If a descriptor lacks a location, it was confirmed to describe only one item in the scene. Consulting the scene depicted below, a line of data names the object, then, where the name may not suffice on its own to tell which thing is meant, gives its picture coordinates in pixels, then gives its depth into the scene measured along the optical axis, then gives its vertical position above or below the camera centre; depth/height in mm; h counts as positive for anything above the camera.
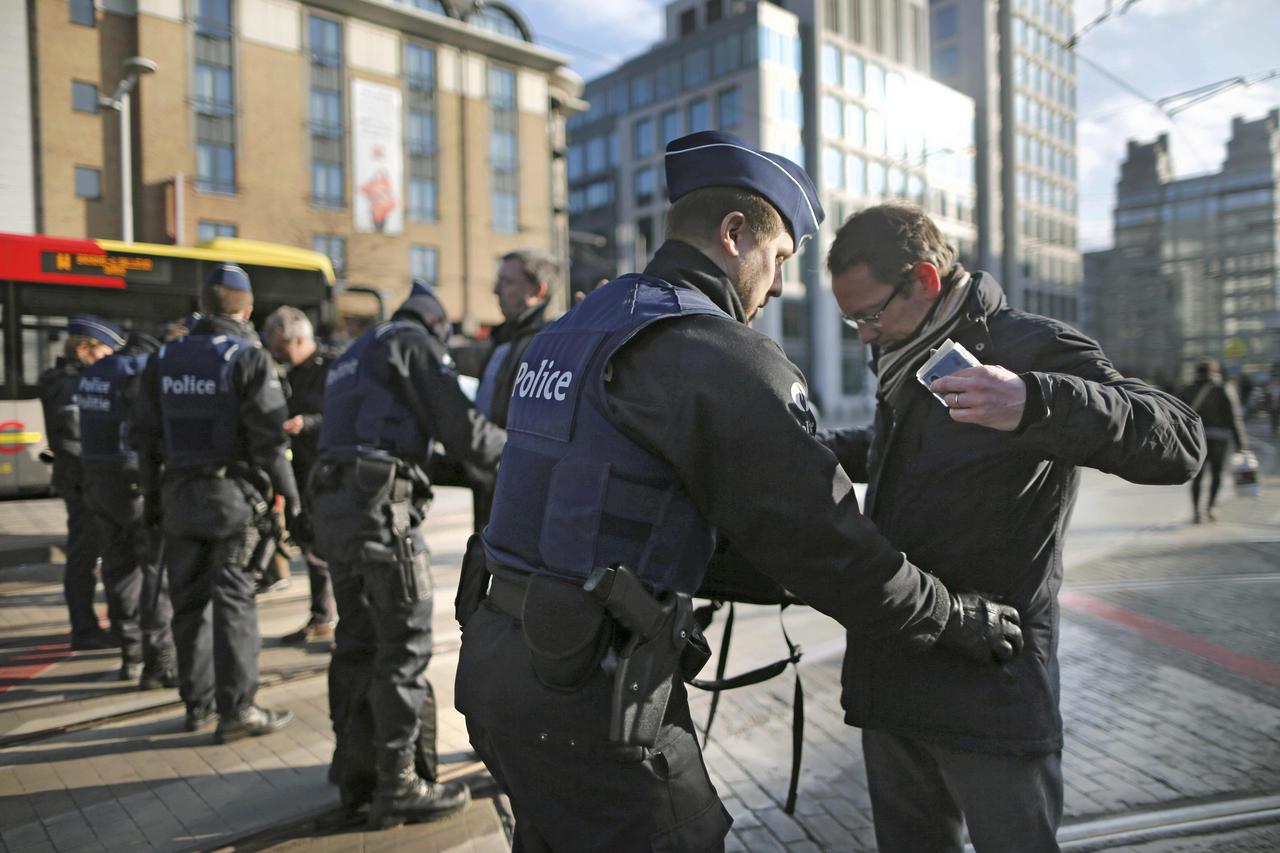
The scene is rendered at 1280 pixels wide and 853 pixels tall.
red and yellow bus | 10500 +1820
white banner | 33125 +10308
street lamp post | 13422 +5319
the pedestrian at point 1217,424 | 9594 -195
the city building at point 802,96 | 36938 +14539
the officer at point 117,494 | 5039 -433
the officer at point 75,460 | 5398 -247
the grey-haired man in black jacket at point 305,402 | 5246 +125
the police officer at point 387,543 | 3100 -457
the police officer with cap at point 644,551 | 1442 -241
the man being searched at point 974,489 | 1722 -178
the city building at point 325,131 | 25203 +10426
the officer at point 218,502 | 3914 -380
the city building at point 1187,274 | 60531 +10365
